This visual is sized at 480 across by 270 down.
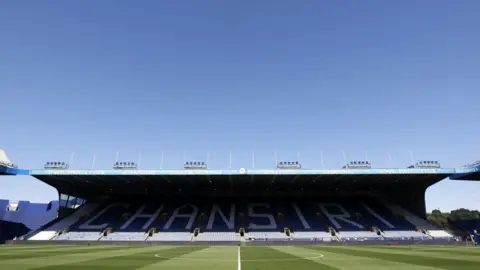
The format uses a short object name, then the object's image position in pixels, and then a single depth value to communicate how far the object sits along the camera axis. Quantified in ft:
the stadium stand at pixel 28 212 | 318.04
